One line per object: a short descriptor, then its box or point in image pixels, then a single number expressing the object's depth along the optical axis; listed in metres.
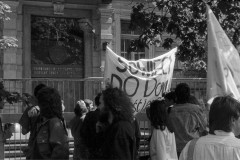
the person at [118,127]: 4.11
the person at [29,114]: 6.38
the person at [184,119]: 6.02
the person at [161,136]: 5.69
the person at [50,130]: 4.12
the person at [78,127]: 6.00
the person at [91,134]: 4.54
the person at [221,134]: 3.13
